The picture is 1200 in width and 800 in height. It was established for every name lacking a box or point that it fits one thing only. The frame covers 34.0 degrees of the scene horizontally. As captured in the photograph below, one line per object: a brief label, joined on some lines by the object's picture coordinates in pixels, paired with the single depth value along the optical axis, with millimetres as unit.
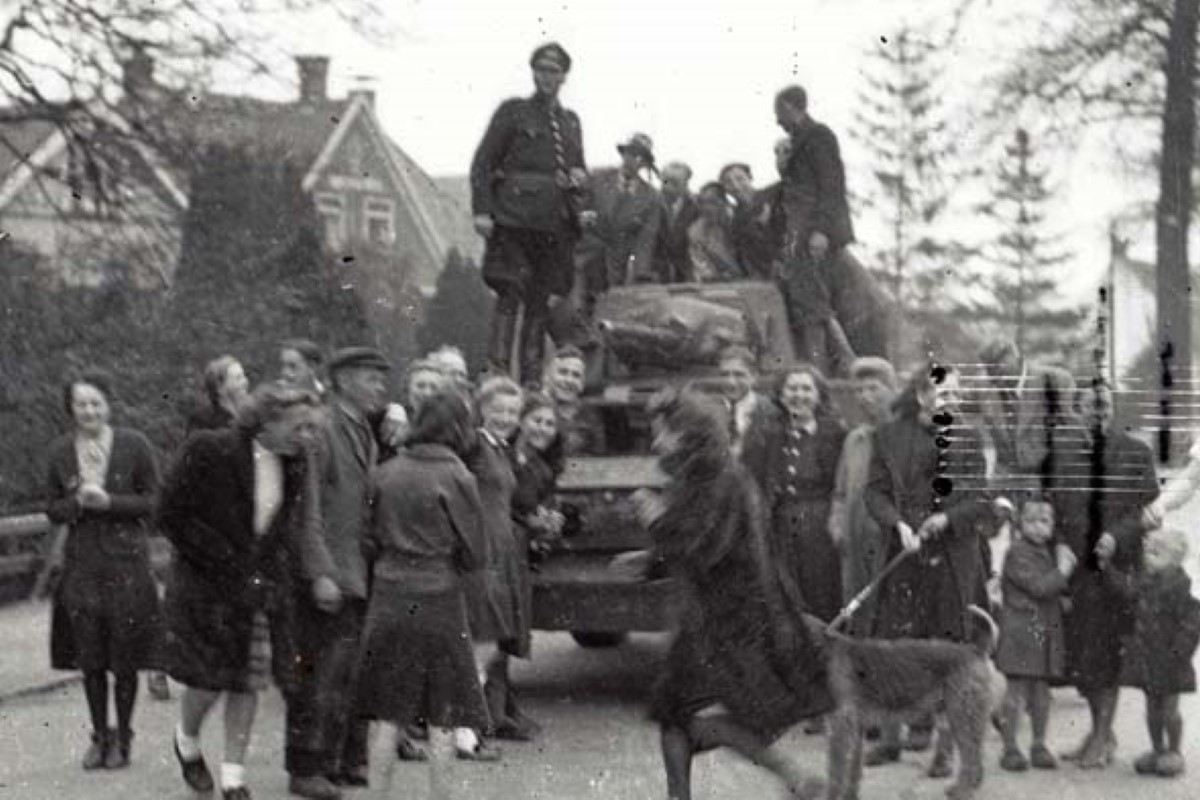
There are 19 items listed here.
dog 7613
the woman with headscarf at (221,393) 9734
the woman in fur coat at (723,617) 7289
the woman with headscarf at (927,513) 9016
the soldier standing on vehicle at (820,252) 12250
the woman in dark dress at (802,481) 10086
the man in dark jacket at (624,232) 13445
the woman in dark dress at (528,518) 9891
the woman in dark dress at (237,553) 8086
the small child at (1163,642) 8812
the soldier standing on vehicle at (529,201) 12562
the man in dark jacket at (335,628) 8336
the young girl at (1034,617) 9117
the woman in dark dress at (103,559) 9125
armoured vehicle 10250
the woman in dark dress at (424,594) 7805
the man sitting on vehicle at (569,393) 10836
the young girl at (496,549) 9219
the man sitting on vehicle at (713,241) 13391
